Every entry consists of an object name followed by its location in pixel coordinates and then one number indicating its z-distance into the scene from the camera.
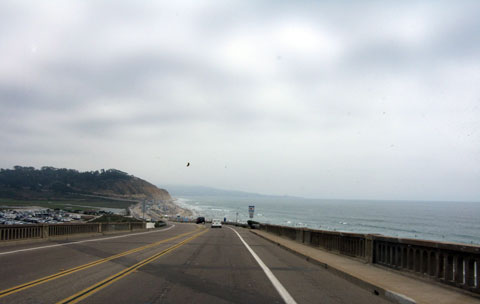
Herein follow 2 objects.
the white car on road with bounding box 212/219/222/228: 64.18
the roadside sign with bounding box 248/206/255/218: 51.24
